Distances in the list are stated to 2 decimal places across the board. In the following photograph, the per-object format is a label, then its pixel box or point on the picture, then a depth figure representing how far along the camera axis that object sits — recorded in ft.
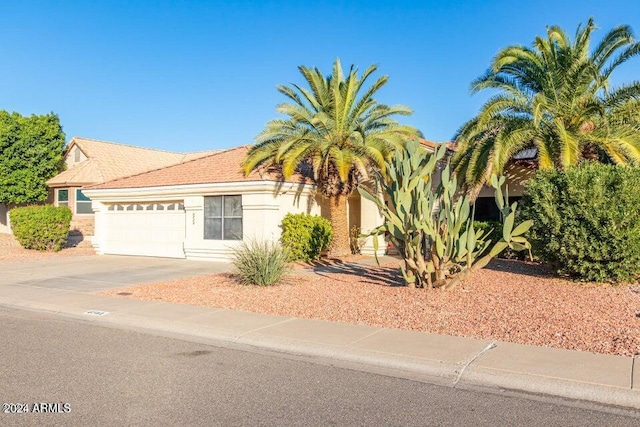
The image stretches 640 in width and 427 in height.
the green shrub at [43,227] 75.56
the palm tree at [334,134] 58.44
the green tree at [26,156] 108.37
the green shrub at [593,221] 40.34
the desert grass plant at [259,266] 41.88
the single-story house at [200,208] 60.70
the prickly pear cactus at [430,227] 37.78
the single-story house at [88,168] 105.91
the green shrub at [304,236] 59.47
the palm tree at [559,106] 51.72
